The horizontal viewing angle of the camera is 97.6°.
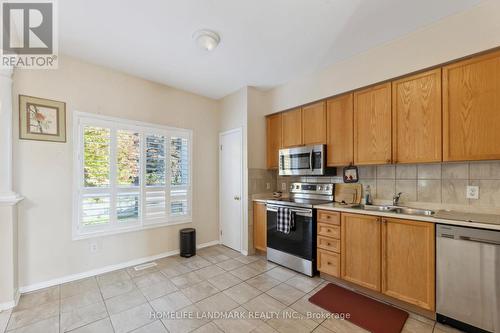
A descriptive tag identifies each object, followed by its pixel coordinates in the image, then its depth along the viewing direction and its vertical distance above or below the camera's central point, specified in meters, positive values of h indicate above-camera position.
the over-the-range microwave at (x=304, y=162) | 2.99 +0.05
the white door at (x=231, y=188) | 3.70 -0.39
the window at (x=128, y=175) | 2.79 -0.14
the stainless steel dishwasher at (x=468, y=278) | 1.65 -0.91
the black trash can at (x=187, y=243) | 3.43 -1.21
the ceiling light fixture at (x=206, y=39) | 2.21 +1.32
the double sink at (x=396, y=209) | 2.31 -0.50
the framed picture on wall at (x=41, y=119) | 2.41 +0.54
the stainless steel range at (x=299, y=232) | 2.75 -0.89
